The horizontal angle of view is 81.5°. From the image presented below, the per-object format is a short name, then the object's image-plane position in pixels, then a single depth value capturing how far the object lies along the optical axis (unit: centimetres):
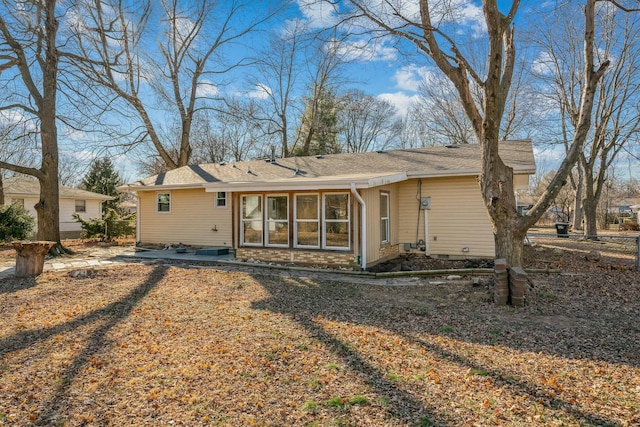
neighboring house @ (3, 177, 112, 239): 2212
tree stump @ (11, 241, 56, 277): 869
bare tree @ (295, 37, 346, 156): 2533
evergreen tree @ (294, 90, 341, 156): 2605
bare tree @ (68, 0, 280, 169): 1404
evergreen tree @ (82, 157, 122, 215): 2822
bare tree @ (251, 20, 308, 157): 2327
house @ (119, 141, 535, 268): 969
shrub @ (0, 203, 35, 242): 1662
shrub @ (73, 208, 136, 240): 1802
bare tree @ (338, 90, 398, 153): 3152
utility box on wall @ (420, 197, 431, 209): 1110
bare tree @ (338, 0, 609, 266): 695
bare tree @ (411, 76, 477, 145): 2581
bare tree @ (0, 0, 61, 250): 1234
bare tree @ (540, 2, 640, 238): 1628
